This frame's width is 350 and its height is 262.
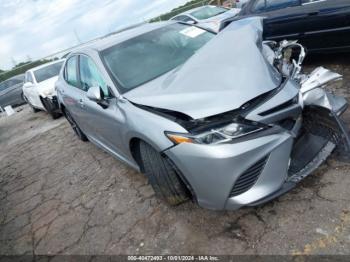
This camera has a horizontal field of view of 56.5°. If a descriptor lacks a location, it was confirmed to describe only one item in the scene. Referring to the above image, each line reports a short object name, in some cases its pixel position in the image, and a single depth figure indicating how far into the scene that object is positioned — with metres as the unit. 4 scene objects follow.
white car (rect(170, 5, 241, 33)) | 11.17
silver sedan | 2.26
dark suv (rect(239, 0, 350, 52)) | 4.40
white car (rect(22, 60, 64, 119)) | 8.34
